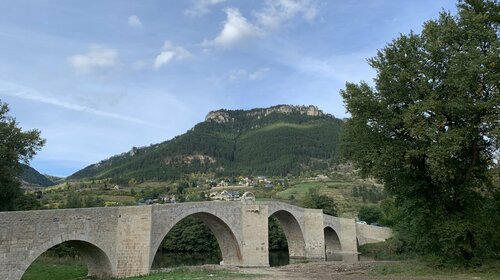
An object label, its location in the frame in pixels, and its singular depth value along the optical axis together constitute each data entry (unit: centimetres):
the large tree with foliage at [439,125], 1691
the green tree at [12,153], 2719
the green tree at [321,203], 6688
